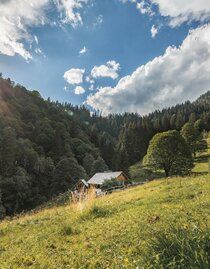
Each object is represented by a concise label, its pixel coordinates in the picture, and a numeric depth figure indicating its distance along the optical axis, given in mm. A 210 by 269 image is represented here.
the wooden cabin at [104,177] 39119
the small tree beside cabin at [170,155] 34650
